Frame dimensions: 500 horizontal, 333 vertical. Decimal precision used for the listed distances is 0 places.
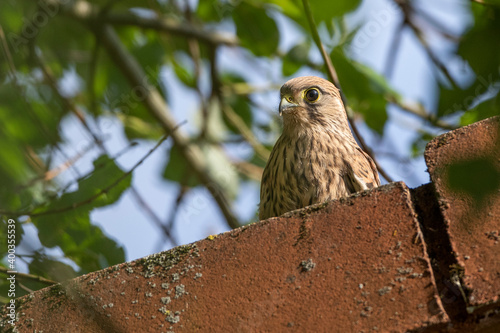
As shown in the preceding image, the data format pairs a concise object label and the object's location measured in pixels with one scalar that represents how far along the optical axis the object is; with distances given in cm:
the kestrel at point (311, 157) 661
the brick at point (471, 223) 361
